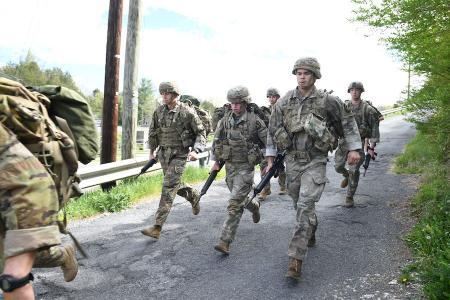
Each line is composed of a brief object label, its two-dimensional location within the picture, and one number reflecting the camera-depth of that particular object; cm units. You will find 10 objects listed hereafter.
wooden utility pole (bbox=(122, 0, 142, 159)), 809
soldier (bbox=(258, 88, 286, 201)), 795
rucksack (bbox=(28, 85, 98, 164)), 274
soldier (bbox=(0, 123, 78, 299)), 189
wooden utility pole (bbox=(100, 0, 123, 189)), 777
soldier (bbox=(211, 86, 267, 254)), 533
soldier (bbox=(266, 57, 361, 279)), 450
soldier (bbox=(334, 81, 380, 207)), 771
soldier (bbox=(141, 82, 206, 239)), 590
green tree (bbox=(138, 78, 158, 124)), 11491
